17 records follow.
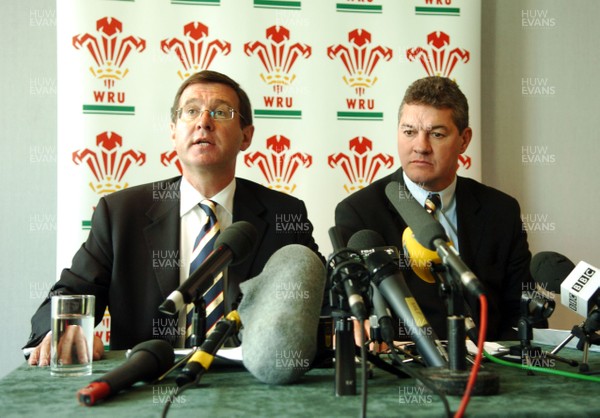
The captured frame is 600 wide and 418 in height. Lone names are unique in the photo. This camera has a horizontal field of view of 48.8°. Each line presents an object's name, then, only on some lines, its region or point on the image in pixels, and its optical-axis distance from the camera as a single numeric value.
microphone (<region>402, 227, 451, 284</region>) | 1.20
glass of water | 1.36
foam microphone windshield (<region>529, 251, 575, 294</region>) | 1.59
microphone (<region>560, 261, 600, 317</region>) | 1.41
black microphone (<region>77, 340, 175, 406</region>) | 1.06
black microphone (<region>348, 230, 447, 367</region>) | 1.18
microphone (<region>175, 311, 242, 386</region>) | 1.11
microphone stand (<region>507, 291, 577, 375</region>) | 1.42
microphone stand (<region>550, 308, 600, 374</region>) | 1.41
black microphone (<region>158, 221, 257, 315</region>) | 1.02
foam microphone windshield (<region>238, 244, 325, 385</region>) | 1.18
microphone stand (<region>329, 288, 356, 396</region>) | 1.11
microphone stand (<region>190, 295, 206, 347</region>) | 1.19
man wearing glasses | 2.13
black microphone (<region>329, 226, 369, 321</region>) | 1.01
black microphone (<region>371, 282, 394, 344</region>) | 1.10
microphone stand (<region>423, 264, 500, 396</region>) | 1.08
